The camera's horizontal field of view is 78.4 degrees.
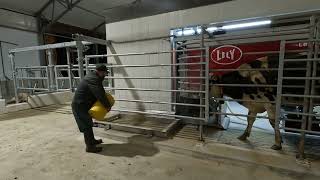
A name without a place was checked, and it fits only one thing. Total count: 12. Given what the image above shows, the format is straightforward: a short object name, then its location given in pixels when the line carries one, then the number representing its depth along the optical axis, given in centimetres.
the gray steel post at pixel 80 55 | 304
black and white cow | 223
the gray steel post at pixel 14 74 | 512
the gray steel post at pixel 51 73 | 488
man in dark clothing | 240
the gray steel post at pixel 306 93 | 193
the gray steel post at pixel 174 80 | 313
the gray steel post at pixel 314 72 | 192
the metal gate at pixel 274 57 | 196
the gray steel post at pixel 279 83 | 195
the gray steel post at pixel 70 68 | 409
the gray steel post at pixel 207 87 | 231
